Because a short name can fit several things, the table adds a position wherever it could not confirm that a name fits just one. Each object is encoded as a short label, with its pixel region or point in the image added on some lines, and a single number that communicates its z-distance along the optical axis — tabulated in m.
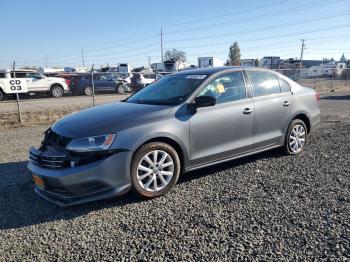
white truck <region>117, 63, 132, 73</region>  46.18
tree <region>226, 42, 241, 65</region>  97.83
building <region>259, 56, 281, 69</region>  56.78
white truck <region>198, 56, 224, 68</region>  34.10
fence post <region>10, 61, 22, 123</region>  10.12
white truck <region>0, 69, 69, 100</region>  18.73
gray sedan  3.71
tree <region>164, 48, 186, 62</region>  107.53
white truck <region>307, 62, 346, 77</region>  50.48
